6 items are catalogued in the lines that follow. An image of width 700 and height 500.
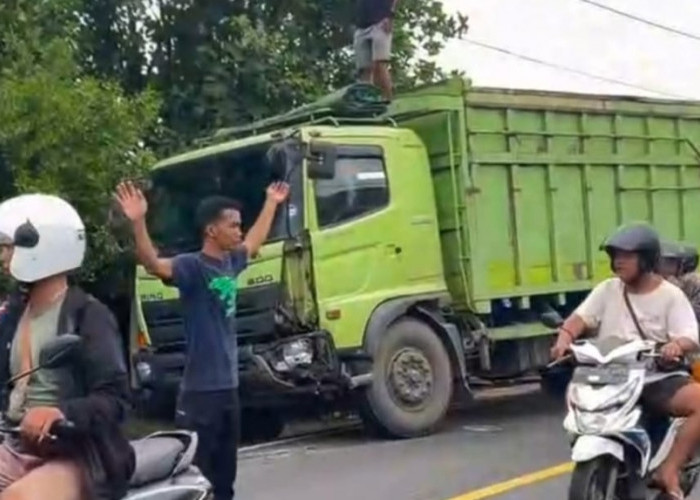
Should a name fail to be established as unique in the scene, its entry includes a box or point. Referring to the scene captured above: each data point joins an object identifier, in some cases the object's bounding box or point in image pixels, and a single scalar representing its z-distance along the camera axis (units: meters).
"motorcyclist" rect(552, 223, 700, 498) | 6.81
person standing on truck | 14.29
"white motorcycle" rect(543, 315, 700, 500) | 6.54
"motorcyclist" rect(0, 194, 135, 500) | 4.42
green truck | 11.34
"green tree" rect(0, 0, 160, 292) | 13.44
